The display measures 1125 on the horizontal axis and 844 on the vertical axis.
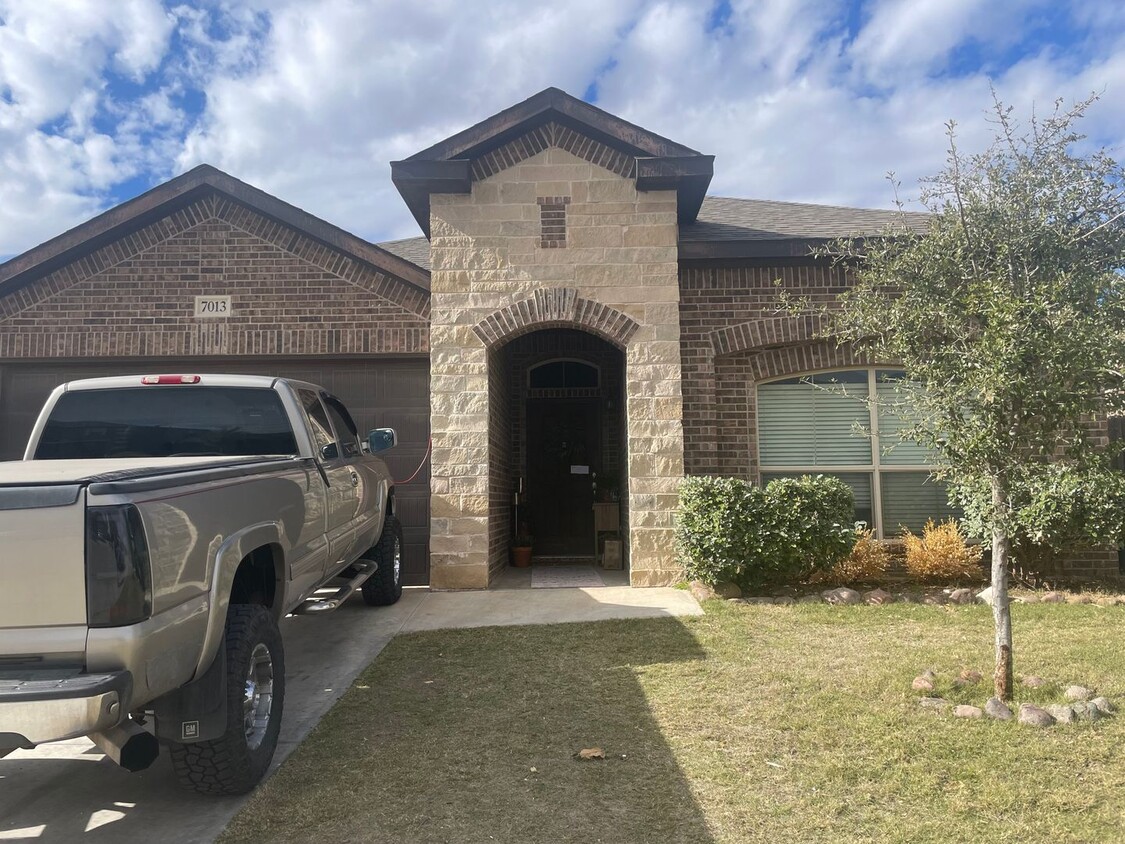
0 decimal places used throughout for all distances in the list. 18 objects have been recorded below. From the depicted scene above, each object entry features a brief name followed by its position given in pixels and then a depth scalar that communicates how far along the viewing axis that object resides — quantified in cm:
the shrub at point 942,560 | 815
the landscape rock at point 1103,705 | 432
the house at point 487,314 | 866
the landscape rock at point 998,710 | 429
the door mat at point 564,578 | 884
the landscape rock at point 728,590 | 756
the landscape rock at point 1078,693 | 454
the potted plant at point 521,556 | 1052
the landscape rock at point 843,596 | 743
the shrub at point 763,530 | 736
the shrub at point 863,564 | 809
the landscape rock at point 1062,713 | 423
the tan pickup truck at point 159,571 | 265
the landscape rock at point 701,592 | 761
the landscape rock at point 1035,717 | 419
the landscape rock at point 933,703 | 446
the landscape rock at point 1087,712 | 425
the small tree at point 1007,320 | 439
